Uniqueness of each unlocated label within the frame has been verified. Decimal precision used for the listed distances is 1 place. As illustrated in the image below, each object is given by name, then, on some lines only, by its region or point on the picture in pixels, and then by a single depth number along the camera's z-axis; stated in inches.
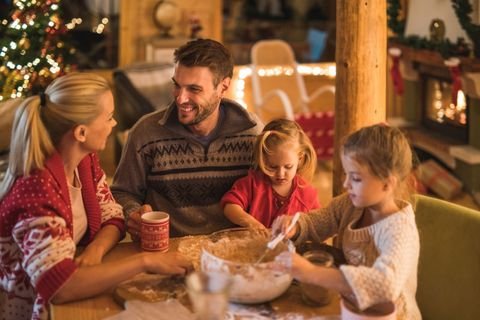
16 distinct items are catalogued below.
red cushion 210.1
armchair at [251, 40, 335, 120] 240.7
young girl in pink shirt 84.4
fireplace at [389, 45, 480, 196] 196.1
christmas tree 173.9
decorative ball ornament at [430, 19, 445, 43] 209.9
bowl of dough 63.2
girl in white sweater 60.1
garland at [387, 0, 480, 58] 188.7
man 93.3
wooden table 64.6
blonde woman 65.9
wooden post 115.6
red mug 77.3
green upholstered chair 74.4
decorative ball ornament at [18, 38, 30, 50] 177.0
